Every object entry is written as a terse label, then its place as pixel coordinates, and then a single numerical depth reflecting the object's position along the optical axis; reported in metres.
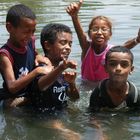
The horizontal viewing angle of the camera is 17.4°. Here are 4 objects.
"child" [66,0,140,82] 6.30
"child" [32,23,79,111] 5.11
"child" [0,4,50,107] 4.87
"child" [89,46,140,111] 5.02
